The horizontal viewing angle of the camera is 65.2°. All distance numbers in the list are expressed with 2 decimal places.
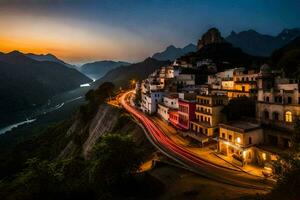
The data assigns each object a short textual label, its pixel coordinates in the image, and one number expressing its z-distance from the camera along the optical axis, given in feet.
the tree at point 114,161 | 100.54
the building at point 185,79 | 293.64
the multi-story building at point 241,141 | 125.70
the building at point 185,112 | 187.42
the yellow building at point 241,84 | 189.61
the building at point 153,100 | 259.60
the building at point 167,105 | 222.63
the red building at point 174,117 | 207.63
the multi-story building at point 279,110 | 126.93
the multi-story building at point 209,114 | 167.12
